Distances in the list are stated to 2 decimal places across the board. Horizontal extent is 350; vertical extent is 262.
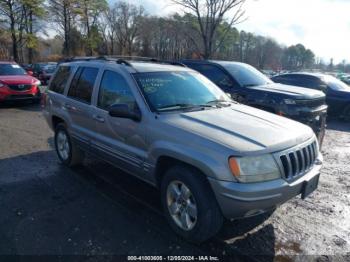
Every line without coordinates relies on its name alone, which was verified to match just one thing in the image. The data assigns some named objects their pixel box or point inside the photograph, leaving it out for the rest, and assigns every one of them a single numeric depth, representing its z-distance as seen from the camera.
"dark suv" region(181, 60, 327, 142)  6.32
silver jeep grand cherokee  2.85
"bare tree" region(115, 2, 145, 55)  56.82
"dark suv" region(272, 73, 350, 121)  11.05
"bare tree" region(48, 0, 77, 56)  35.03
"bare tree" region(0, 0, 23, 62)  31.61
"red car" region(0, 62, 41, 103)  11.34
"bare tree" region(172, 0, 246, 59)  20.30
